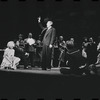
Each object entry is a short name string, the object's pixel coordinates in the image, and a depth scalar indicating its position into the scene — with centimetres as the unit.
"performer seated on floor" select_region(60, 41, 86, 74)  580
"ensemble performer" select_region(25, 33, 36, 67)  752
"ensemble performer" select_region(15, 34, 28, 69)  728
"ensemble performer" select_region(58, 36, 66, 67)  801
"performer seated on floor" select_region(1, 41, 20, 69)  682
